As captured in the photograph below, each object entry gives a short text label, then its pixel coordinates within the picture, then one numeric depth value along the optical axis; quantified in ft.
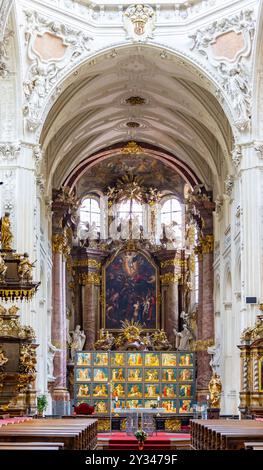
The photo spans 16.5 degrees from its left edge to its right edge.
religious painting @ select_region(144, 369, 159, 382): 113.60
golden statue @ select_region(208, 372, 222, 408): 93.86
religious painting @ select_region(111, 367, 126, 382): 113.60
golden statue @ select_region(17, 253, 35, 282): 61.11
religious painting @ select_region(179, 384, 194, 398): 112.68
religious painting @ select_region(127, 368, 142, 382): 113.65
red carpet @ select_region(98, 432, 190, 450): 75.61
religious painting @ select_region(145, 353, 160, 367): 113.91
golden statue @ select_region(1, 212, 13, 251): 61.36
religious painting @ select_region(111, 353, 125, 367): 114.01
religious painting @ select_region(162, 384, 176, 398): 112.88
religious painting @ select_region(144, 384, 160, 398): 112.78
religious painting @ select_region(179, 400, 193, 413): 112.16
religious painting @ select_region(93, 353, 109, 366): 113.70
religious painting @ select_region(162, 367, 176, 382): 113.29
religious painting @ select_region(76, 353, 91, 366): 113.50
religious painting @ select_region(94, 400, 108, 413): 110.63
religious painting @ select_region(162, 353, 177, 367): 113.70
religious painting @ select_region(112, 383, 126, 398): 113.09
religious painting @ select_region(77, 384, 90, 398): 112.37
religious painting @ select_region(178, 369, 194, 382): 113.19
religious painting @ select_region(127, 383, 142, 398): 113.09
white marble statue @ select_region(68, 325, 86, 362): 132.98
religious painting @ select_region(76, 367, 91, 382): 112.98
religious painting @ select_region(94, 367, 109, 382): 113.09
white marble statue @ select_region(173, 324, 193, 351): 133.39
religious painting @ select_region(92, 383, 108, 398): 112.16
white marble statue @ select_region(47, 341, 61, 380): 109.11
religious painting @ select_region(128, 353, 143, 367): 114.01
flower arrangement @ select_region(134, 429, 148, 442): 57.36
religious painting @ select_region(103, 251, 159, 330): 142.34
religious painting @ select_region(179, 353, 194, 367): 113.70
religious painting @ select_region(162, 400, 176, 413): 111.86
